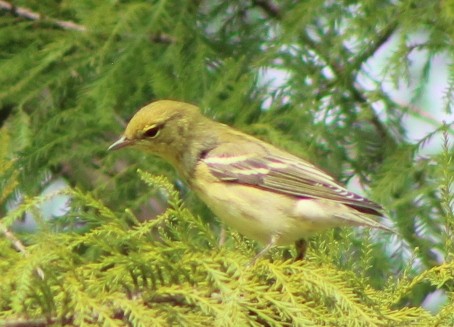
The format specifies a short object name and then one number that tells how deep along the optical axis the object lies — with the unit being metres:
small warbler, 8.48
